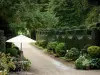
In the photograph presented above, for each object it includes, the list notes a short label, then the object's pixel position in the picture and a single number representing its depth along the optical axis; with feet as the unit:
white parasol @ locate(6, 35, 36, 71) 62.03
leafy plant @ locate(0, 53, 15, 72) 43.01
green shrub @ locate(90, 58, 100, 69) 73.10
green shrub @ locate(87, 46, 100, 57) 76.23
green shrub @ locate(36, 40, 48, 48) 143.66
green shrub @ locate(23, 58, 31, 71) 67.84
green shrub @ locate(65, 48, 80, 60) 87.35
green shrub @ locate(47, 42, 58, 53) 113.74
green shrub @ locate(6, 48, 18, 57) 76.29
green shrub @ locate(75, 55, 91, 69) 72.59
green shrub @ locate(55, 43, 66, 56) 100.61
